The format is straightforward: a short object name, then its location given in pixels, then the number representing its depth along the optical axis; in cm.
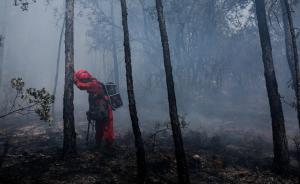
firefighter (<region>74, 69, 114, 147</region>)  948
